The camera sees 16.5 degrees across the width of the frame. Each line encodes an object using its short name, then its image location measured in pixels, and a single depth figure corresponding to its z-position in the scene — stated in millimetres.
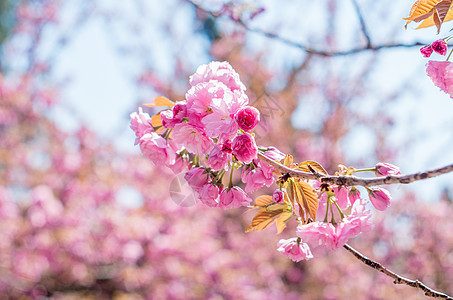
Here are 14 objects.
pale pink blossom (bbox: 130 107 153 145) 1519
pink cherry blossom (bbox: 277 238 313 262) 1498
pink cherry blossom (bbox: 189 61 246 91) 1479
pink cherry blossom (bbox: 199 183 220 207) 1474
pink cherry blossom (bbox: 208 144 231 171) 1442
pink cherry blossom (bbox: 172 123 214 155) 1458
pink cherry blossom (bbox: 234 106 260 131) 1432
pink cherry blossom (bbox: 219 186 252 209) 1489
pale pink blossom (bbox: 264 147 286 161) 1460
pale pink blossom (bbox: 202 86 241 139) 1432
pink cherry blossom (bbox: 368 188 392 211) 1467
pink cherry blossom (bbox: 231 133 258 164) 1428
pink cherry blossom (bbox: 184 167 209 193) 1480
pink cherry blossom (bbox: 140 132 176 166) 1495
